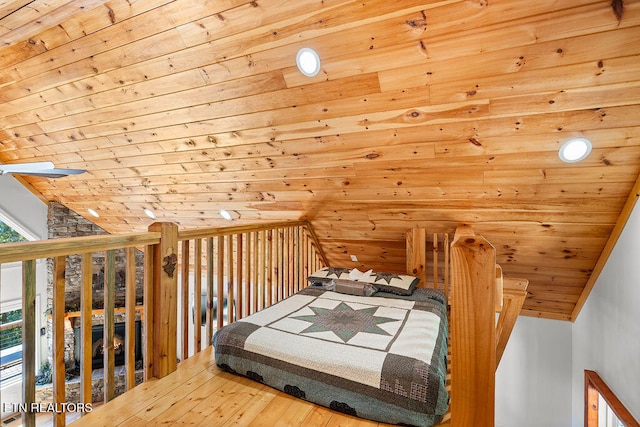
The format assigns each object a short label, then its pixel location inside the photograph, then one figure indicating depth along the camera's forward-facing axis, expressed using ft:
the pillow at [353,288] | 8.79
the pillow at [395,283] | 8.79
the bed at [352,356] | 4.61
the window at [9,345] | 17.40
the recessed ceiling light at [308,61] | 6.51
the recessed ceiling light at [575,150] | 6.43
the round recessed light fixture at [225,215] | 12.98
